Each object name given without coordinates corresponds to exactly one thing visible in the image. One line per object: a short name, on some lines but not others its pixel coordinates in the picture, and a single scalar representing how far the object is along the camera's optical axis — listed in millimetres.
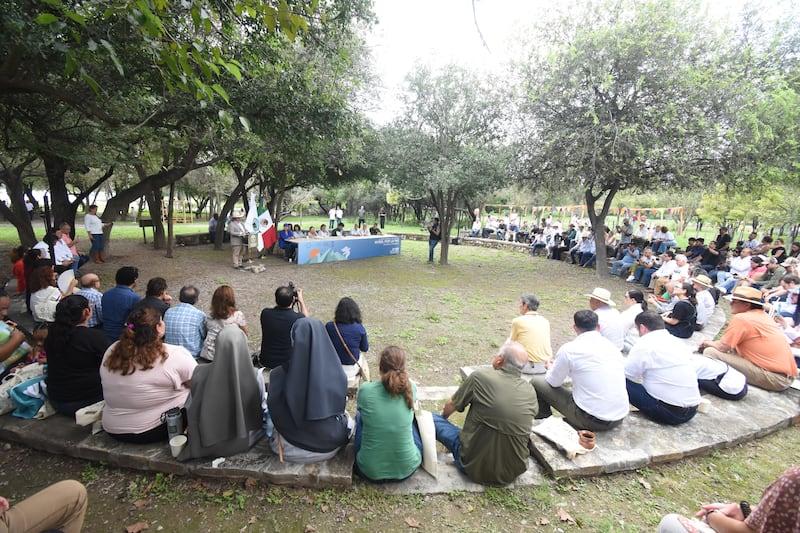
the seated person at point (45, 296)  4535
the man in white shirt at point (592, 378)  3234
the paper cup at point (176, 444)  2742
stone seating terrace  2779
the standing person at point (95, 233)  9836
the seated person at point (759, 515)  1594
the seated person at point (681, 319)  5586
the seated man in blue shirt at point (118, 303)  4043
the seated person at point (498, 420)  2672
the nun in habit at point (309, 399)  2639
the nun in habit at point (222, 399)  2635
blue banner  12461
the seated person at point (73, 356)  2881
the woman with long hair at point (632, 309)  5052
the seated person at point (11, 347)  3623
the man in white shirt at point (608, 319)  4895
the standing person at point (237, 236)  10727
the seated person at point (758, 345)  4312
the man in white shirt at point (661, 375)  3463
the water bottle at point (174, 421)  2797
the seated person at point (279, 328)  3949
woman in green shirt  2611
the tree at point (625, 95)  9195
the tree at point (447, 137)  11117
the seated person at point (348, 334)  4020
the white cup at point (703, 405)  3817
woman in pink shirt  2639
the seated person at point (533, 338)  4344
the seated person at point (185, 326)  3914
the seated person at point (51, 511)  1788
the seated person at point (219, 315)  4027
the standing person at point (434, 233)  13781
